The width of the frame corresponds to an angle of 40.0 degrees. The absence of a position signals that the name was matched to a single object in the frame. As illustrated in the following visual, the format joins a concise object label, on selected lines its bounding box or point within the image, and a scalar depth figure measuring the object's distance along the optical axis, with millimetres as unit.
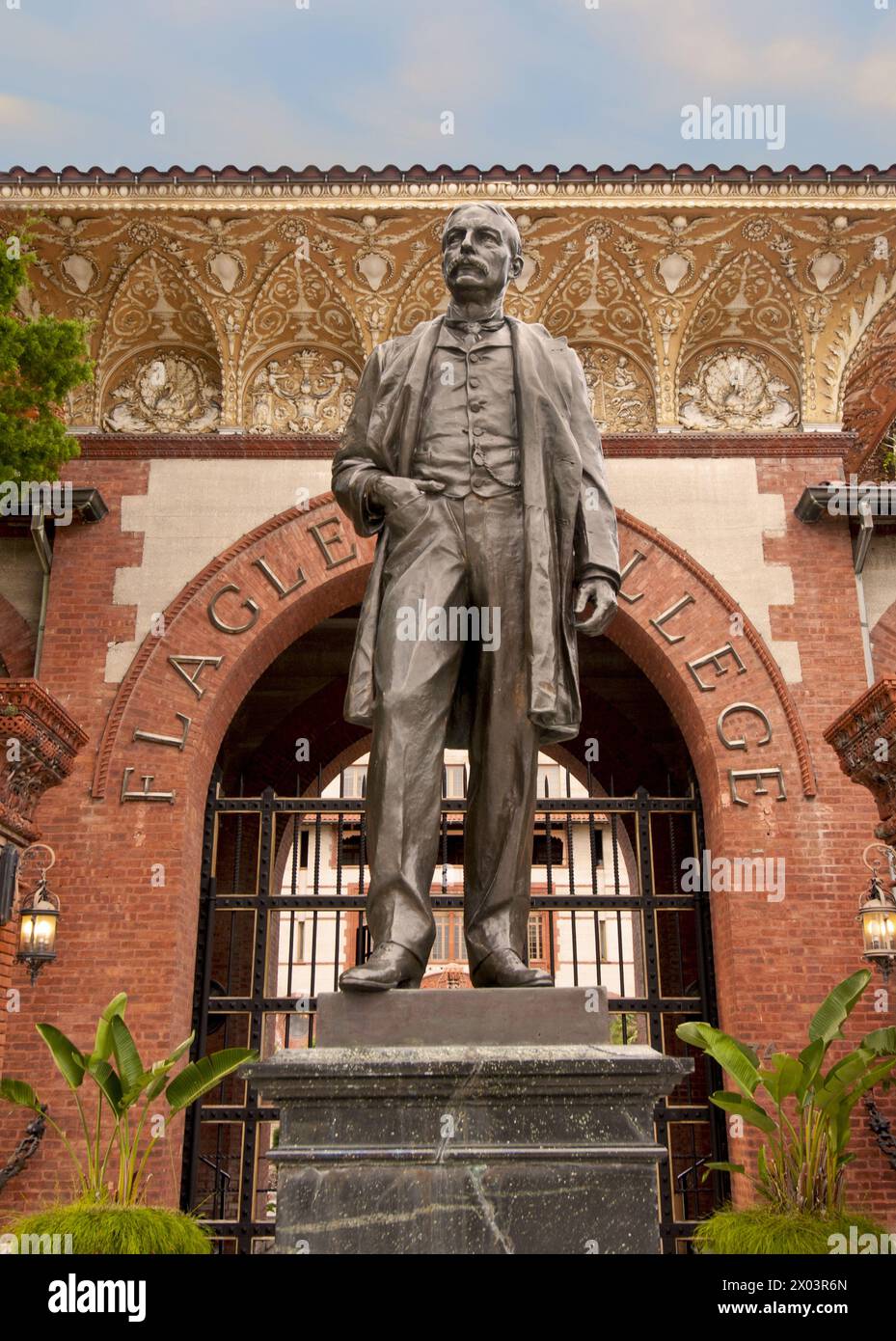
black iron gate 10680
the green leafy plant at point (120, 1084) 8859
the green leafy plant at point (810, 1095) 8758
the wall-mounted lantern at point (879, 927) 9641
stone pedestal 2865
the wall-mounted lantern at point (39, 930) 9633
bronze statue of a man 3539
